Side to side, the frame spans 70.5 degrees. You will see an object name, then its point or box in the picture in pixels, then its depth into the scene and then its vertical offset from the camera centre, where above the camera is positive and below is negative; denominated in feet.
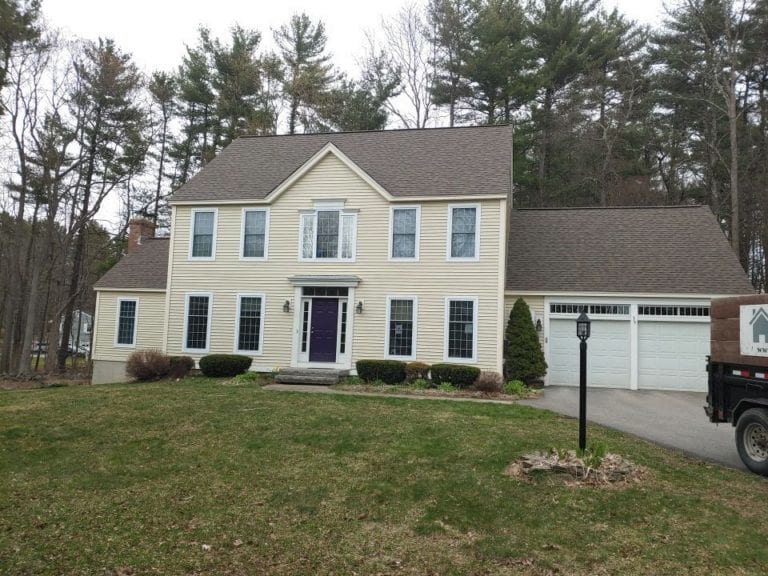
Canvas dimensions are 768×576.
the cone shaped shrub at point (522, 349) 48.55 -1.56
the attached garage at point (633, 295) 49.11 +3.67
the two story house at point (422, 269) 50.08 +5.84
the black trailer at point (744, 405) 23.08 -2.90
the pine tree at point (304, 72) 101.76 +48.67
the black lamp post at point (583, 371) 23.03 -1.60
